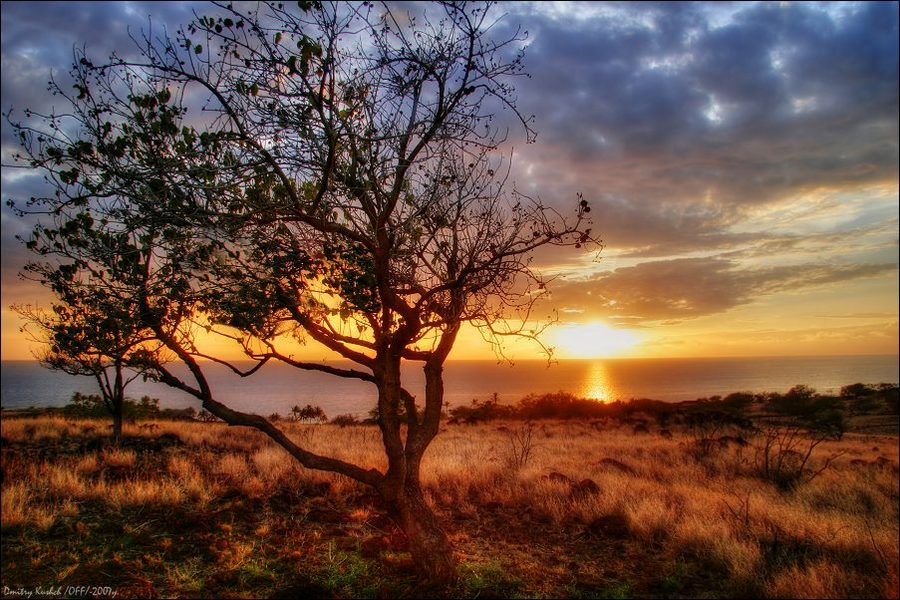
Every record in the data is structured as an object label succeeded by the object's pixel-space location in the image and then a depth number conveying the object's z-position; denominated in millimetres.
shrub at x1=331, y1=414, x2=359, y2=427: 30453
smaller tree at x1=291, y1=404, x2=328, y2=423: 33162
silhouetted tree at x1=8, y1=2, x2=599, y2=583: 4965
